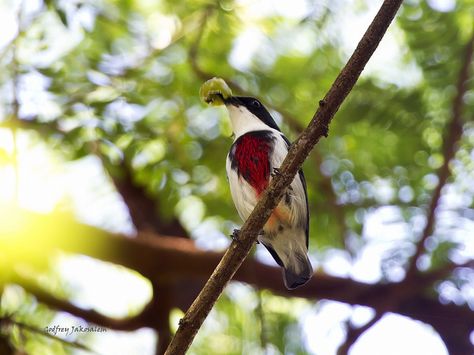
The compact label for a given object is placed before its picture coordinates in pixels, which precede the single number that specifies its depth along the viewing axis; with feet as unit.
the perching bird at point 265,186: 24.63
